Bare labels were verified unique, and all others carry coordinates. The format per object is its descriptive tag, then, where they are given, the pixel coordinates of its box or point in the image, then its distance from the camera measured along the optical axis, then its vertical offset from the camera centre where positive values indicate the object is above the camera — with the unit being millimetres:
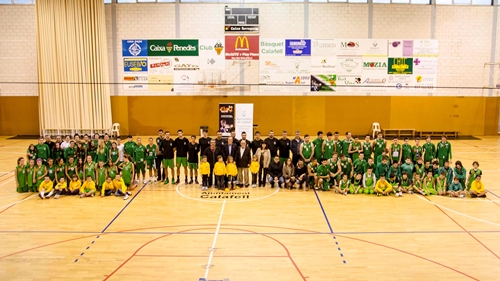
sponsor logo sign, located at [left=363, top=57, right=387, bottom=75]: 23219 +2399
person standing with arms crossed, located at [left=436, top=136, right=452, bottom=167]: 14586 -1487
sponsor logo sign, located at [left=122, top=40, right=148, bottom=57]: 23000 +3275
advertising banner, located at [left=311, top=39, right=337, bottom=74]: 23141 +2833
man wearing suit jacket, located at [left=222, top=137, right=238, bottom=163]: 13534 -1241
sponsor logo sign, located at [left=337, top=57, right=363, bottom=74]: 23188 +2399
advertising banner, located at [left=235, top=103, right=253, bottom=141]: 18016 -473
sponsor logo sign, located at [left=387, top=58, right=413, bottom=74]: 23219 +2340
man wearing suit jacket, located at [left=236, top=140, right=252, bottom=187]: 13453 -1506
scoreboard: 22688 +4733
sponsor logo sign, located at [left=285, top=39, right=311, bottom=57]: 23047 +3305
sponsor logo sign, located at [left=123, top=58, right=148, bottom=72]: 23094 +2418
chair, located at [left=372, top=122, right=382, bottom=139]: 23312 -1013
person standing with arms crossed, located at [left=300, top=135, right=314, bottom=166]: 13812 -1365
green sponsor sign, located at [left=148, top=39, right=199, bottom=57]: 22984 +3265
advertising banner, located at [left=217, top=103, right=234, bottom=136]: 19078 -410
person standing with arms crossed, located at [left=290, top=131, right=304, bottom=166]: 13891 -1247
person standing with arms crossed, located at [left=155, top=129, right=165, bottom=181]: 14031 -1657
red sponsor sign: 22891 +3293
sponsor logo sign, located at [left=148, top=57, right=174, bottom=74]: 23078 +2364
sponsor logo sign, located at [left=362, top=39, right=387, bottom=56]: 23141 +3304
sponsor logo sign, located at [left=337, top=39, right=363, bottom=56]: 23125 +3360
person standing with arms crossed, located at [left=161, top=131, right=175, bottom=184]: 13868 -1389
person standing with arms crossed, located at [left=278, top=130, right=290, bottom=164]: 13875 -1272
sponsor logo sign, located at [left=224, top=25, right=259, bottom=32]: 22734 +4274
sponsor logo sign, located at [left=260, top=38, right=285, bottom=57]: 22984 +3297
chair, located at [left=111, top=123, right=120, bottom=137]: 23234 -1022
